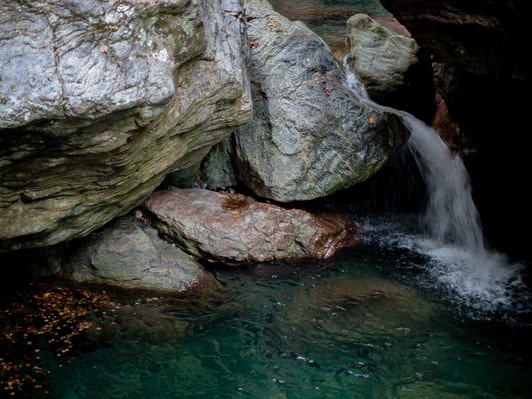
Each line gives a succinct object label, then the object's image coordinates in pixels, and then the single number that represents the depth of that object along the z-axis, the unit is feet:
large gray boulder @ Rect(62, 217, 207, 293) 25.34
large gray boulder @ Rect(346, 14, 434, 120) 36.32
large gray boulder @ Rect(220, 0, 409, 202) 29.91
